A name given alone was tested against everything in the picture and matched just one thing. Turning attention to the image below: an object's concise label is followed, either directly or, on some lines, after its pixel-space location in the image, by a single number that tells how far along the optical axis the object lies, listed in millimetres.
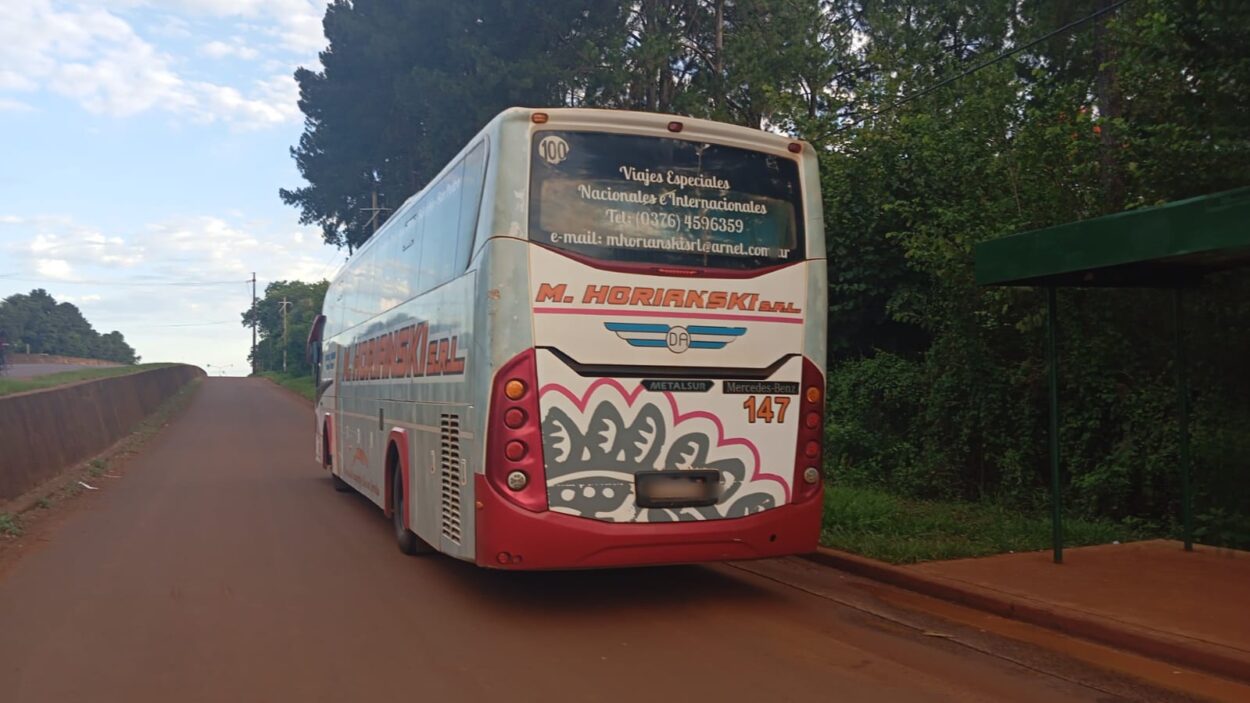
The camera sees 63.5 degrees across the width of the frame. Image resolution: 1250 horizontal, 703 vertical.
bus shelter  6566
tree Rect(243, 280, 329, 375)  75625
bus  6906
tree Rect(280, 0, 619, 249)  26609
